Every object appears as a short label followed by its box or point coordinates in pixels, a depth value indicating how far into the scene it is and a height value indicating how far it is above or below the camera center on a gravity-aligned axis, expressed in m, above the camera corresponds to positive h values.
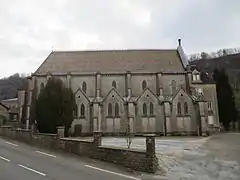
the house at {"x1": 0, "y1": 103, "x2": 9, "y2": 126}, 38.67 +1.08
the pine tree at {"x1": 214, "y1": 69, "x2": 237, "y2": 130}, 35.65 +2.16
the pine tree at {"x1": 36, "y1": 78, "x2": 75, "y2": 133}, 21.73 +1.00
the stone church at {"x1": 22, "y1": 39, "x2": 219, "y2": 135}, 27.56 +4.18
